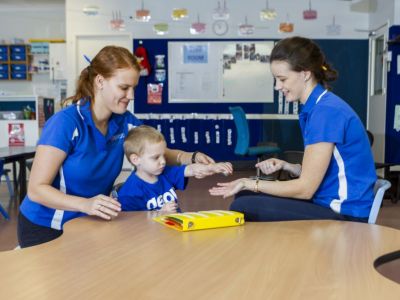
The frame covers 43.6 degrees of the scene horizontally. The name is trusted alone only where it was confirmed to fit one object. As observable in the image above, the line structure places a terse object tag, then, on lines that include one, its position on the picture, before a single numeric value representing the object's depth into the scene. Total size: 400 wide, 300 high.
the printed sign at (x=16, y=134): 5.44
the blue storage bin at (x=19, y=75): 8.93
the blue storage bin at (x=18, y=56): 8.85
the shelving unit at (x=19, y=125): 5.44
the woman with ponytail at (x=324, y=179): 1.72
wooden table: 0.97
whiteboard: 7.76
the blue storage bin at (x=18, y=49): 8.83
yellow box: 1.43
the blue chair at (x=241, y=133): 6.14
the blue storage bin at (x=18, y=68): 8.90
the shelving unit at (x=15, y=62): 8.84
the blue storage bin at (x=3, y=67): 8.89
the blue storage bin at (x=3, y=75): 8.92
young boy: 1.99
